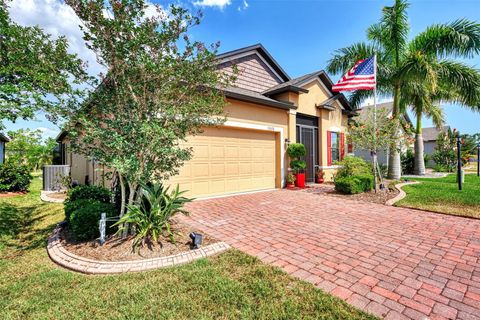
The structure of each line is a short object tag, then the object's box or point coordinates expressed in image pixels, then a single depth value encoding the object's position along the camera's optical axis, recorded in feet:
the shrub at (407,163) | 60.90
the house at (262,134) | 28.27
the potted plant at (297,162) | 35.22
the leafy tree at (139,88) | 12.77
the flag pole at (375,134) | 32.04
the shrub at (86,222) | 14.56
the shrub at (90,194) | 20.02
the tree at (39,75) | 12.96
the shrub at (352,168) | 32.98
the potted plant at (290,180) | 35.60
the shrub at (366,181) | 31.19
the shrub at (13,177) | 34.37
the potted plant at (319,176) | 41.67
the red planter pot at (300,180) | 35.94
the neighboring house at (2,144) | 56.52
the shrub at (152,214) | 13.92
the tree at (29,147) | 43.01
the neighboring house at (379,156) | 70.69
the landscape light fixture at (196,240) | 13.42
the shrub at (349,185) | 29.71
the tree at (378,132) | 32.65
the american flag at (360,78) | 33.37
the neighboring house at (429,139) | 107.60
